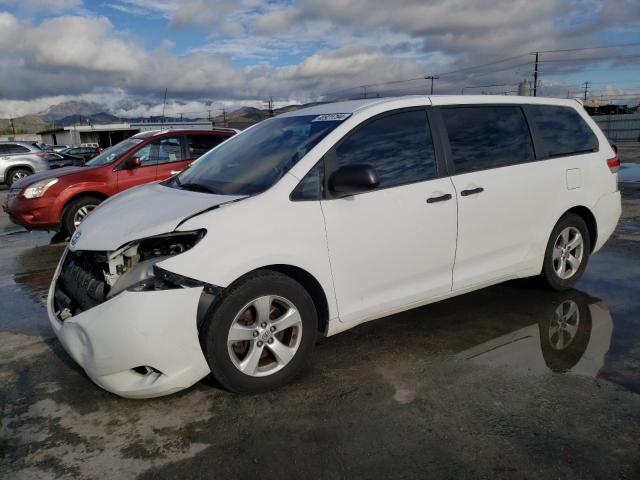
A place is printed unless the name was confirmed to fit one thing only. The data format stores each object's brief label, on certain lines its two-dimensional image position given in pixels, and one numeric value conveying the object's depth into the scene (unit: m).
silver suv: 19.47
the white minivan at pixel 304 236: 2.98
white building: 60.22
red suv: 8.06
